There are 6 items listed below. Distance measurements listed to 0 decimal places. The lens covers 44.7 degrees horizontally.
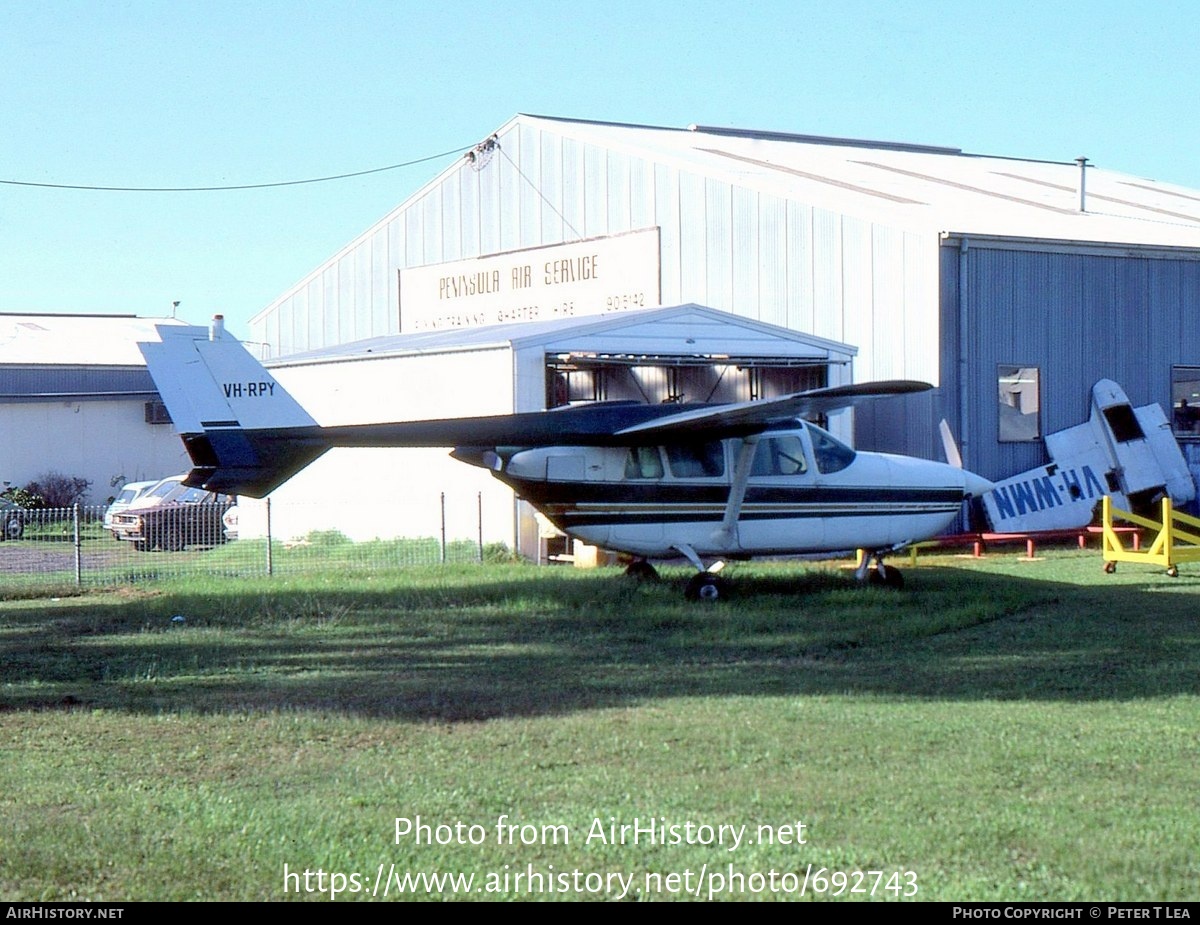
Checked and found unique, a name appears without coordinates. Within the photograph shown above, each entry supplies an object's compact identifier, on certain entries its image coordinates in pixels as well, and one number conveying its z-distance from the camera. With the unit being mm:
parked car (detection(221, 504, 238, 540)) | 26781
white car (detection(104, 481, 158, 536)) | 30641
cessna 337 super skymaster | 14969
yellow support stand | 17875
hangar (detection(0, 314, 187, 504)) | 42875
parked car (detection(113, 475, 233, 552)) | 26000
